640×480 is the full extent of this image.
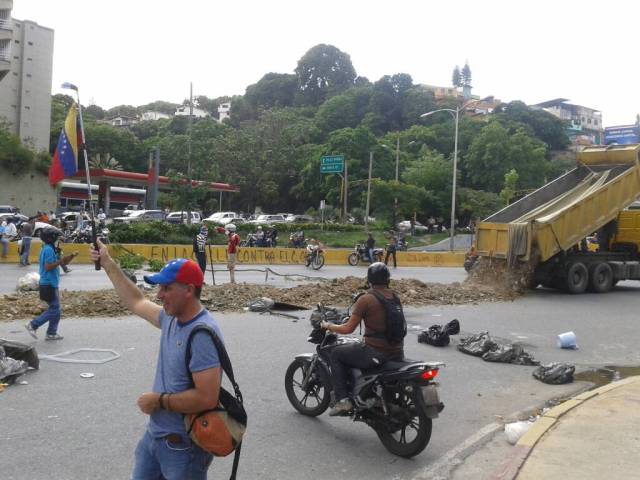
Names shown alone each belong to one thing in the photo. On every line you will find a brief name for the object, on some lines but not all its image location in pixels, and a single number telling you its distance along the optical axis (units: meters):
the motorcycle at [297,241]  34.03
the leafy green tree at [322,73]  97.94
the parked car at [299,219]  52.27
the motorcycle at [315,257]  25.14
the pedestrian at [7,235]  21.58
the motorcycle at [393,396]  5.08
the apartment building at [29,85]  62.53
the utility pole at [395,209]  48.06
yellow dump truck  17.06
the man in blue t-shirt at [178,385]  2.85
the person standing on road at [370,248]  27.48
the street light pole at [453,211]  39.10
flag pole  4.15
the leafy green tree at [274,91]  98.78
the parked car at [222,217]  44.75
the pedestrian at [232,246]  17.82
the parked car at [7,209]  38.38
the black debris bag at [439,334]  10.01
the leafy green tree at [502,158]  60.78
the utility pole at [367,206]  45.25
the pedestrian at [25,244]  20.38
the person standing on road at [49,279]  8.62
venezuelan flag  5.52
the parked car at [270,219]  47.24
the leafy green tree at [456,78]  182.50
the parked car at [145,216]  38.89
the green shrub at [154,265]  18.05
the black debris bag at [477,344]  9.48
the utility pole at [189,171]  38.53
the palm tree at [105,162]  57.17
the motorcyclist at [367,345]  5.42
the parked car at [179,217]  43.26
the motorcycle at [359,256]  28.18
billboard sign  91.56
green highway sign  45.83
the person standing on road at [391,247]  27.44
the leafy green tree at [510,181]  50.90
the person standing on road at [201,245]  17.06
